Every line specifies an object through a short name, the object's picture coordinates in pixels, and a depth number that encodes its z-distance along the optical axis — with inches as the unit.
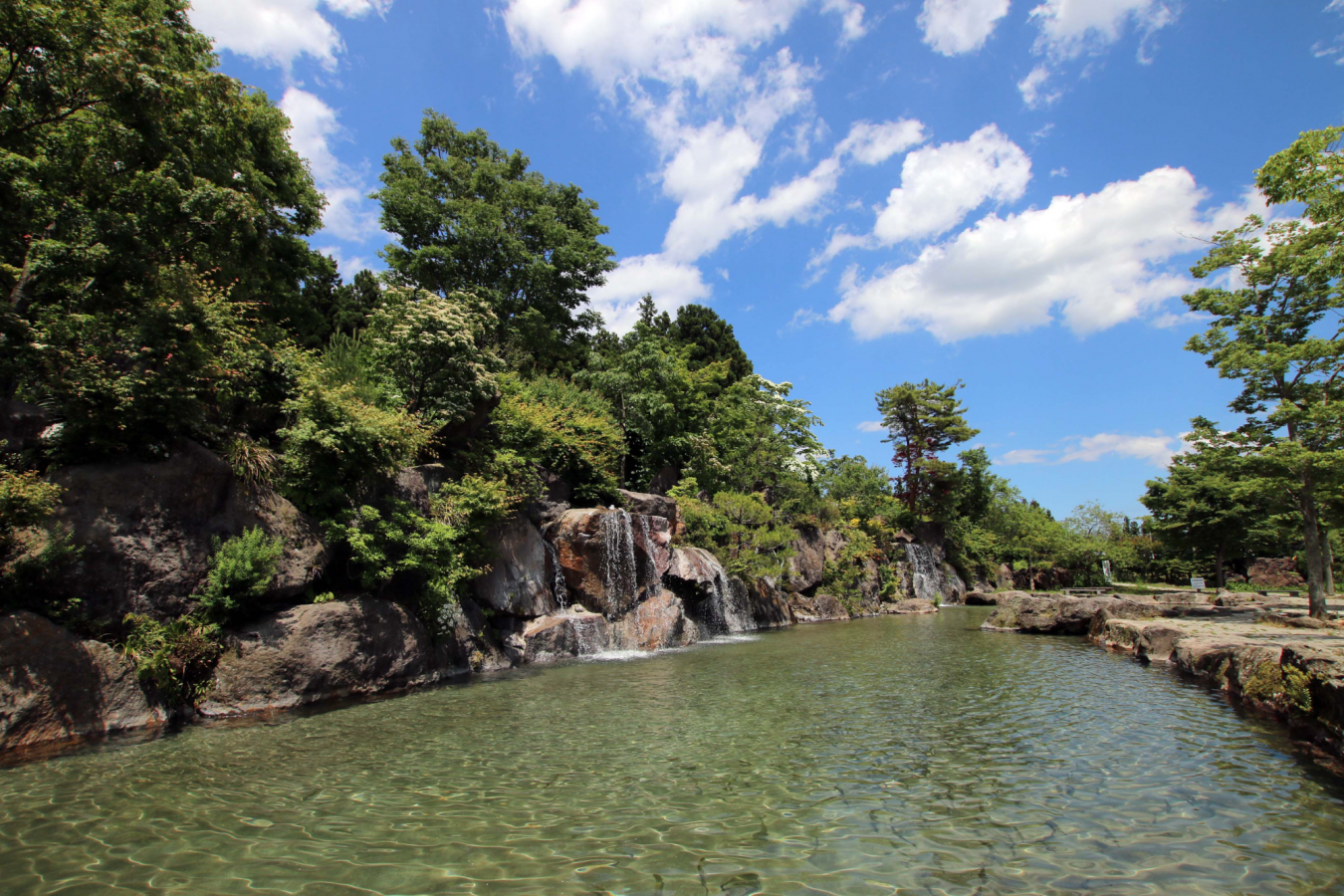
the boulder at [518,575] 592.4
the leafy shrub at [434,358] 603.2
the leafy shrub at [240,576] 364.8
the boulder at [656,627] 676.7
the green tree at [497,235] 1096.8
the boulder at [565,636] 597.9
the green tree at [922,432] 1829.5
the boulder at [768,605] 1006.4
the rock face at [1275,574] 1386.6
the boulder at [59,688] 279.3
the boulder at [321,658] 364.2
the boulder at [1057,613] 740.0
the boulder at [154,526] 335.6
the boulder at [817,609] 1176.8
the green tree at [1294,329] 627.5
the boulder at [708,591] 791.7
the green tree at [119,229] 356.8
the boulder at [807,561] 1207.6
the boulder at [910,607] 1332.4
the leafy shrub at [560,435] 670.5
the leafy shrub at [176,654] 332.8
